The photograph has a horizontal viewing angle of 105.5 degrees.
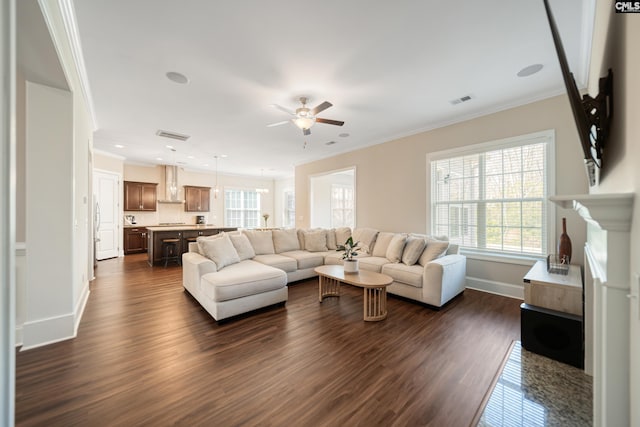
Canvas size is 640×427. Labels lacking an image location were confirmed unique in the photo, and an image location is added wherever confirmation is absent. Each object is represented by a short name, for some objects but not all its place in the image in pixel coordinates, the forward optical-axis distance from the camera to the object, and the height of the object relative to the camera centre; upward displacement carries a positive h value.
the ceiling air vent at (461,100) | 3.41 +1.62
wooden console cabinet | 2.07 -0.94
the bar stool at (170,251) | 5.93 -0.92
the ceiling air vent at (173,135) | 4.91 +1.65
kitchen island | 5.85 -0.57
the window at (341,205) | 8.17 +0.28
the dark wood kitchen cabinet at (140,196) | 7.40 +0.57
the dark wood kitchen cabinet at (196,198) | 8.57 +0.56
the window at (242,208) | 9.81 +0.23
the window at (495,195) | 3.46 +0.29
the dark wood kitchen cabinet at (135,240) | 7.25 -0.80
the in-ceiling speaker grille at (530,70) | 2.71 +1.64
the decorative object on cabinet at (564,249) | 2.80 -0.42
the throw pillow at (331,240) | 5.40 -0.60
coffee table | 2.91 -0.87
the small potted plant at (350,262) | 3.39 -0.68
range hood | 8.06 +1.06
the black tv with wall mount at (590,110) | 1.14 +0.51
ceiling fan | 3.22 +1.31
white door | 6.28 +0.03
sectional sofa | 2.94 -0.80
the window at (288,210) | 10.62 +0.15
